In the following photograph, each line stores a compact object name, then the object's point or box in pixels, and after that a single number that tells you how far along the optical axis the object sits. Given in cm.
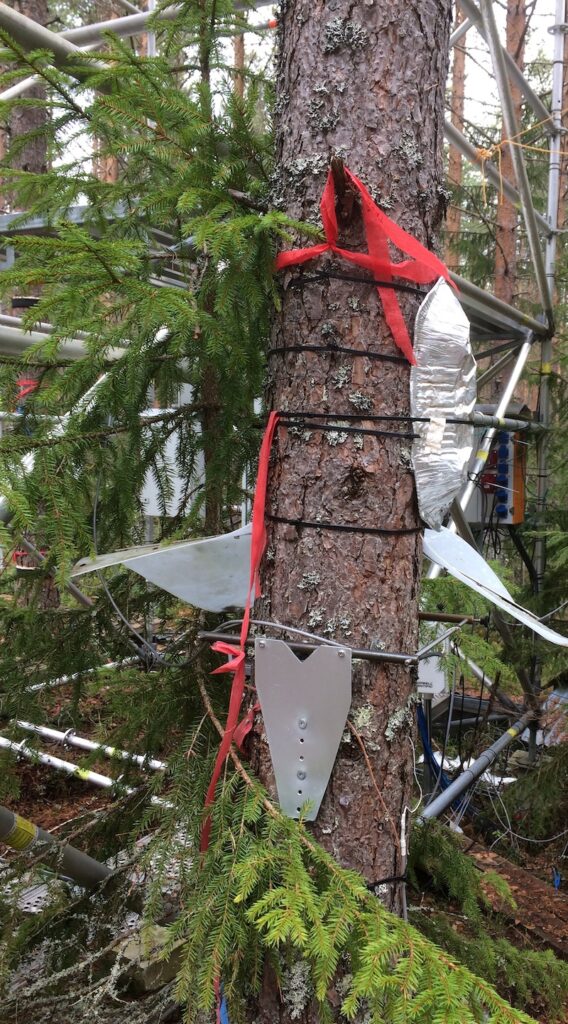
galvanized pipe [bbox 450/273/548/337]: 429
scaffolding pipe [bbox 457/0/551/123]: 417
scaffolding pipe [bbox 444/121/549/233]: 488
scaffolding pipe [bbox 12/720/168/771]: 222
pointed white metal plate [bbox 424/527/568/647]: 166
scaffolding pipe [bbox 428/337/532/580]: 424
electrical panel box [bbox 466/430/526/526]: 550
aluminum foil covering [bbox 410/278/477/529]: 169
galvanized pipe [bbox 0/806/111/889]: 217
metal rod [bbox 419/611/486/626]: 177
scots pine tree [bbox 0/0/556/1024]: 141
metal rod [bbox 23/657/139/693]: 221
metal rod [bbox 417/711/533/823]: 408
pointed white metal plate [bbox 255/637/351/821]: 158
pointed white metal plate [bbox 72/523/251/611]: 180
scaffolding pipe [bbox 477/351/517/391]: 558
